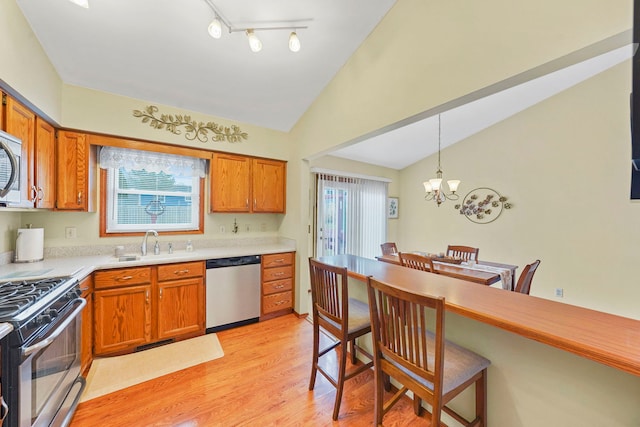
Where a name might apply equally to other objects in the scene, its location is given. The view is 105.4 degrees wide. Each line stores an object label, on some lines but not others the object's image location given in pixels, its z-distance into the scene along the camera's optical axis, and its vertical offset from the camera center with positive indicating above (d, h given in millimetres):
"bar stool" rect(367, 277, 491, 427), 1070 -752
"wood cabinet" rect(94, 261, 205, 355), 2229 -940
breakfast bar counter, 840 -458
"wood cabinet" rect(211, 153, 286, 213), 3088 +375
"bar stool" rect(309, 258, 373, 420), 1625 -766
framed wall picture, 5553 +146
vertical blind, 4352 -42
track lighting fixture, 1710 +1489
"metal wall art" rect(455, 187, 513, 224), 4152 +162
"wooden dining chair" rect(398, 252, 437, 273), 2695 -561
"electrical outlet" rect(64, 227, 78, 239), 2525 -233
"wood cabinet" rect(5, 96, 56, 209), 1684 +460
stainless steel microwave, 1352 +233
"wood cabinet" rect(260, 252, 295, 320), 3131 -953
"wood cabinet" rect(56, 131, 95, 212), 2285 +364
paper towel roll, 2094 -311
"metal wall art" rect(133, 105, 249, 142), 2682 +1012
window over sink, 2717 +242
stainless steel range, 1079 -736
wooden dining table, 2617 -678
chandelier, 3141 +372
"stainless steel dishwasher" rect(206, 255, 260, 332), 2777 -953
